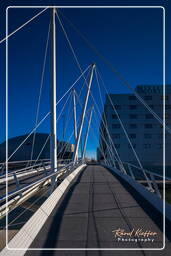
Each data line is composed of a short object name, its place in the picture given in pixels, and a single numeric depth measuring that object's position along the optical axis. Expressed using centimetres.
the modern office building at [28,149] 5339
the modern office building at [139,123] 4299
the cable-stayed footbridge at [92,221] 310
